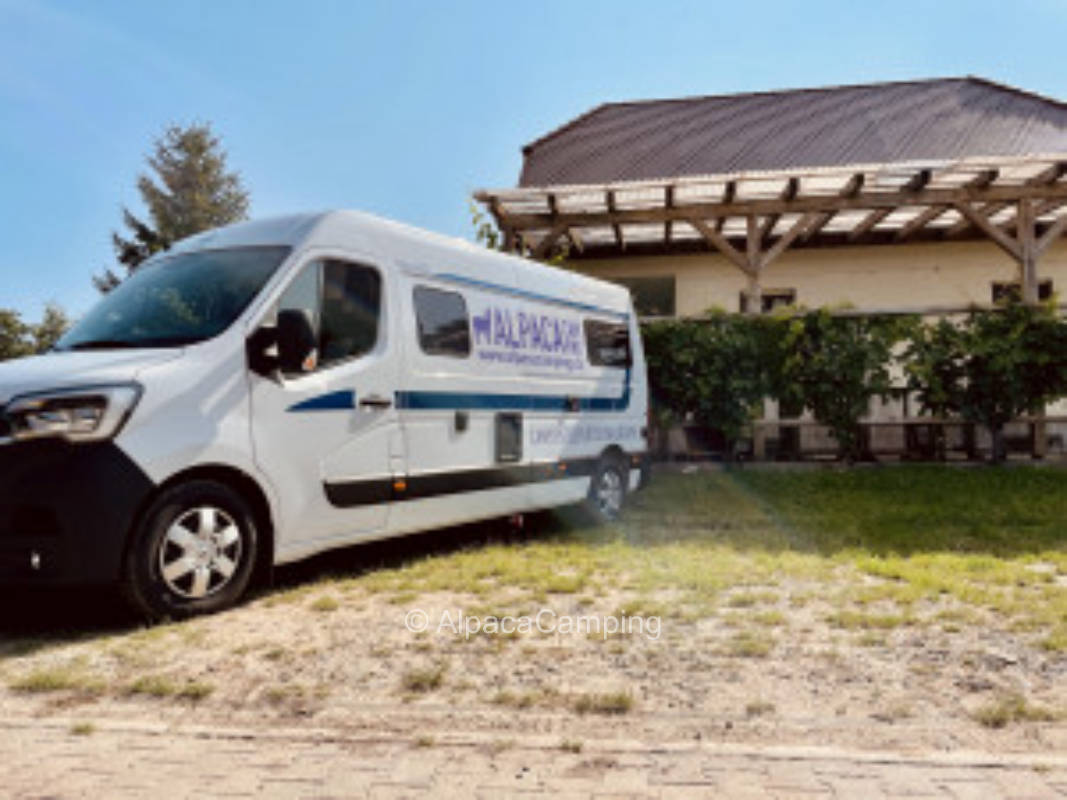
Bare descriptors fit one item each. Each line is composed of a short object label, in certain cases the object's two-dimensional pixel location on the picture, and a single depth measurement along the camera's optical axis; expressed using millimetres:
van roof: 5211
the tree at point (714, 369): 10352
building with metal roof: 11633
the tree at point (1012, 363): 9727
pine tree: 39438
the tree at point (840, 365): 10078
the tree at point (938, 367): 10047
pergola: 11117
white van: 4000
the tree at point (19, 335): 28675
